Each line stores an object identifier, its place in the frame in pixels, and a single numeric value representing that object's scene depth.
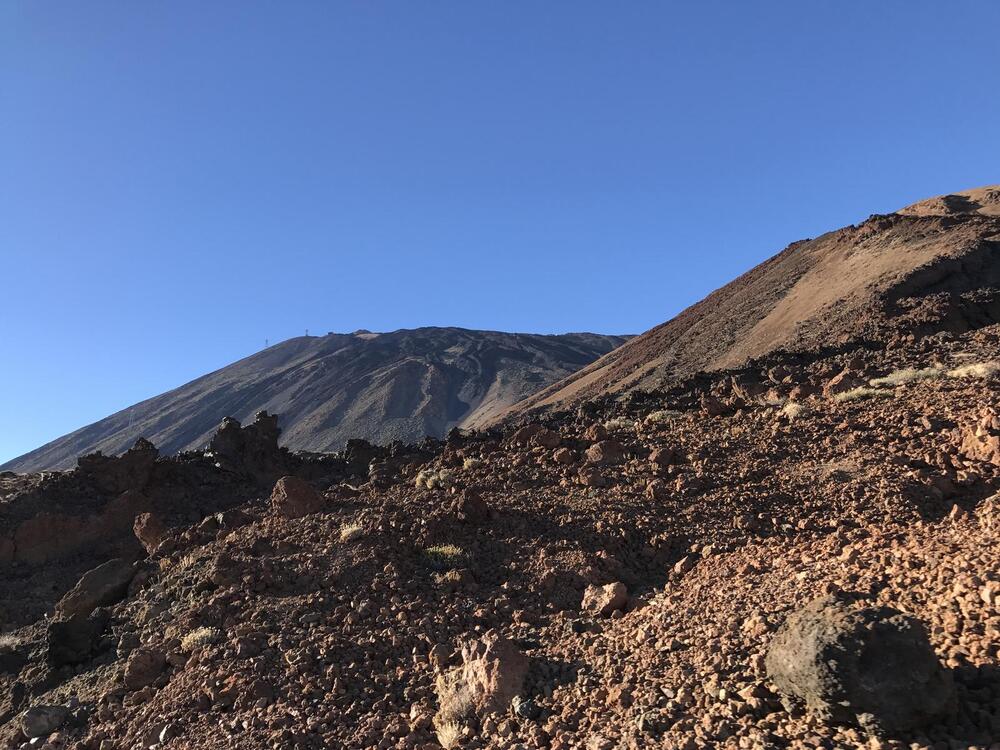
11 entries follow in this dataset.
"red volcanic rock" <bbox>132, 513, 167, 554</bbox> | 10.59
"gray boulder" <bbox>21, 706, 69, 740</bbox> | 6.40
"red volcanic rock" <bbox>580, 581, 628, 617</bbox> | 5.82
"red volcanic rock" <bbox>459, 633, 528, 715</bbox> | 4.88
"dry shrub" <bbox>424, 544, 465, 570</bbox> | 7.43
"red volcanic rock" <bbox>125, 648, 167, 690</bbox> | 6.64
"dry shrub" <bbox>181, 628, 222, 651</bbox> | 6.78
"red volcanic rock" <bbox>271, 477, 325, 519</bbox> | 9.52
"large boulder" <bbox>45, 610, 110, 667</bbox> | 7.57
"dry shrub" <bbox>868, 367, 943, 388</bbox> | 10.19
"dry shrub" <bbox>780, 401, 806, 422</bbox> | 9.44
